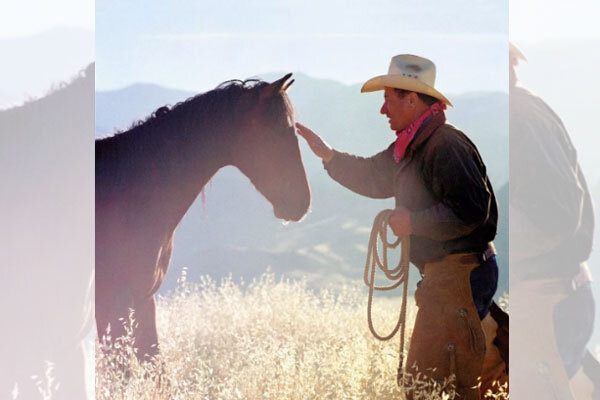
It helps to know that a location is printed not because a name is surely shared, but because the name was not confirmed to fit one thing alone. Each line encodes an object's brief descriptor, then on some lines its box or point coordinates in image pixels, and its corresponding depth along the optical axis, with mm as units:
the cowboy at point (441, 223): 7453
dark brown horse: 7918
